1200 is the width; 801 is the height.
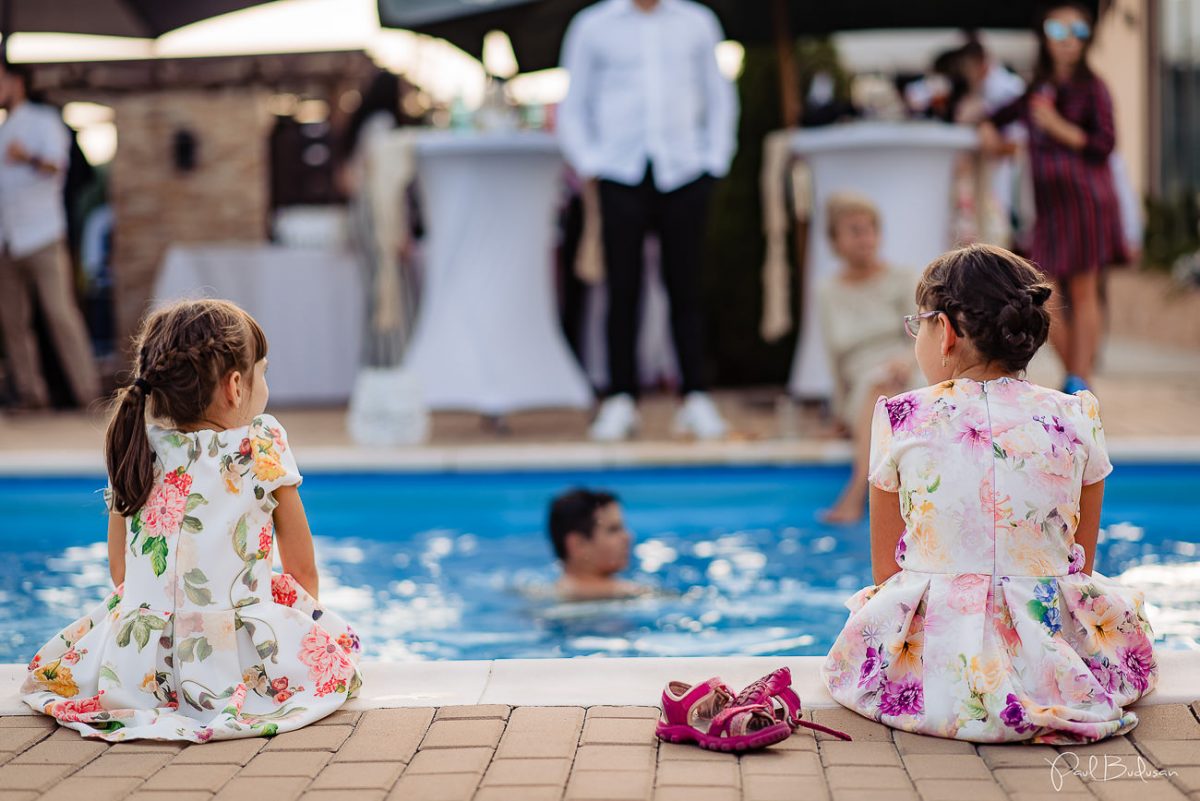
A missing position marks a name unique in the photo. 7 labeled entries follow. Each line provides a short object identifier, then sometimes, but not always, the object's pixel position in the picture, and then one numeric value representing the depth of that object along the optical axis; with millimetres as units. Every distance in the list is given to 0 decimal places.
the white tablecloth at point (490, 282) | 5727
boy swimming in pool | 3748
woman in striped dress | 5512
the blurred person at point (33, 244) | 6520
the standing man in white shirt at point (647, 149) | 5398
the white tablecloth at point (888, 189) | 6027
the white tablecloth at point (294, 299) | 7238
